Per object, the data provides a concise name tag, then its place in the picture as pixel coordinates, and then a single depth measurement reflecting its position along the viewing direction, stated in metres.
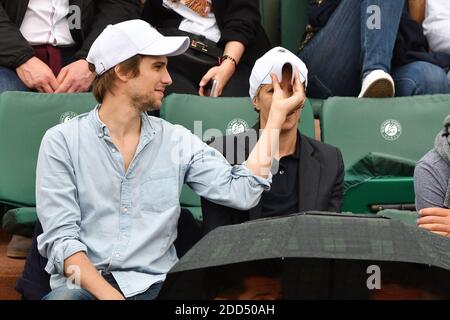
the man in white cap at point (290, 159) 6.80
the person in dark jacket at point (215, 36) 8.77
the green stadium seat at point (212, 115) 8.00
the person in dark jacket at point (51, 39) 8.44
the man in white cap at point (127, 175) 5.88
